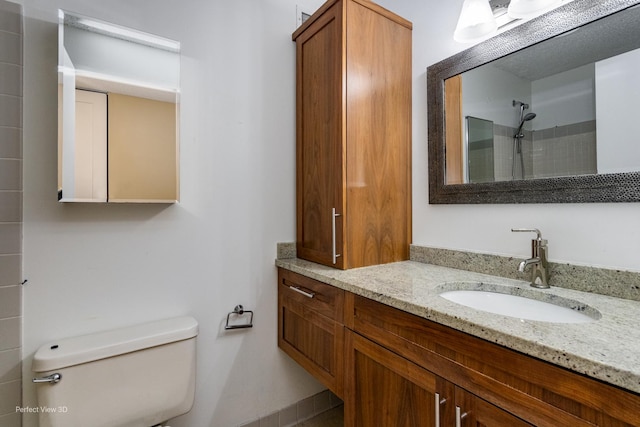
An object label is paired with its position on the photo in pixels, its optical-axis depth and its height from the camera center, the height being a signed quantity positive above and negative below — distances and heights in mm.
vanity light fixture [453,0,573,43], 1194 +807
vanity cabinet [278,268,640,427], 569 -425
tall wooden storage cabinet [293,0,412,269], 1337 +391
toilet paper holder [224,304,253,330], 1502 -522
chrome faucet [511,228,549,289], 1030 -176
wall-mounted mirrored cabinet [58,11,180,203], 1104 +411
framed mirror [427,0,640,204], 939 +398
